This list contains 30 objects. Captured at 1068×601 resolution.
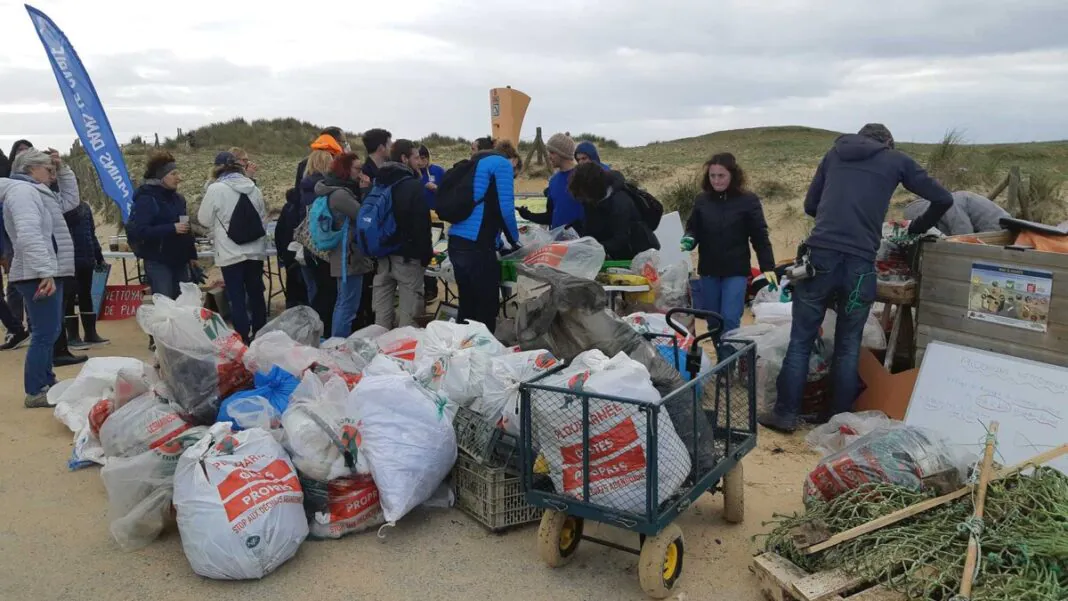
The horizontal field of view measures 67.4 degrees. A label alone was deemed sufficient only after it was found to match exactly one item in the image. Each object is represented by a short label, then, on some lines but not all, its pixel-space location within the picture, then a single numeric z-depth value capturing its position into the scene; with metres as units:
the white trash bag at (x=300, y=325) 5.41
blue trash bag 4.18
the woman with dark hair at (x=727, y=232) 5.41
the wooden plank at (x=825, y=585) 2.83
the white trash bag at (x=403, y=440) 3.59
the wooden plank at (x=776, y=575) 2.97
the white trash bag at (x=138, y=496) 3.57
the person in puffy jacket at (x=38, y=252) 5.27
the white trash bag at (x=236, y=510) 3.27
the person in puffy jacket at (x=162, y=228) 6.23
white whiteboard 3.97
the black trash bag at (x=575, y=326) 4.00
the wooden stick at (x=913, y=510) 2.95
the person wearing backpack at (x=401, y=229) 5.64
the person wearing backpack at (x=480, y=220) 5.34
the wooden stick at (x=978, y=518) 2.62
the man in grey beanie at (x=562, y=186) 6.54
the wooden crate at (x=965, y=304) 4.25
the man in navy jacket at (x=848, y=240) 4.67
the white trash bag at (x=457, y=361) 3.99
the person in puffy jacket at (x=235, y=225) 6.33
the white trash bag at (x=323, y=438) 3.66
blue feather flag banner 8.31
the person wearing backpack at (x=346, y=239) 5.98
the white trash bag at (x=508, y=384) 3.75
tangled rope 2.63
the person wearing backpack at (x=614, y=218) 5.97
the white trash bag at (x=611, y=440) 3.06
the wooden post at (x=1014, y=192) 9.56
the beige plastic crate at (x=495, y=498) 3.66
